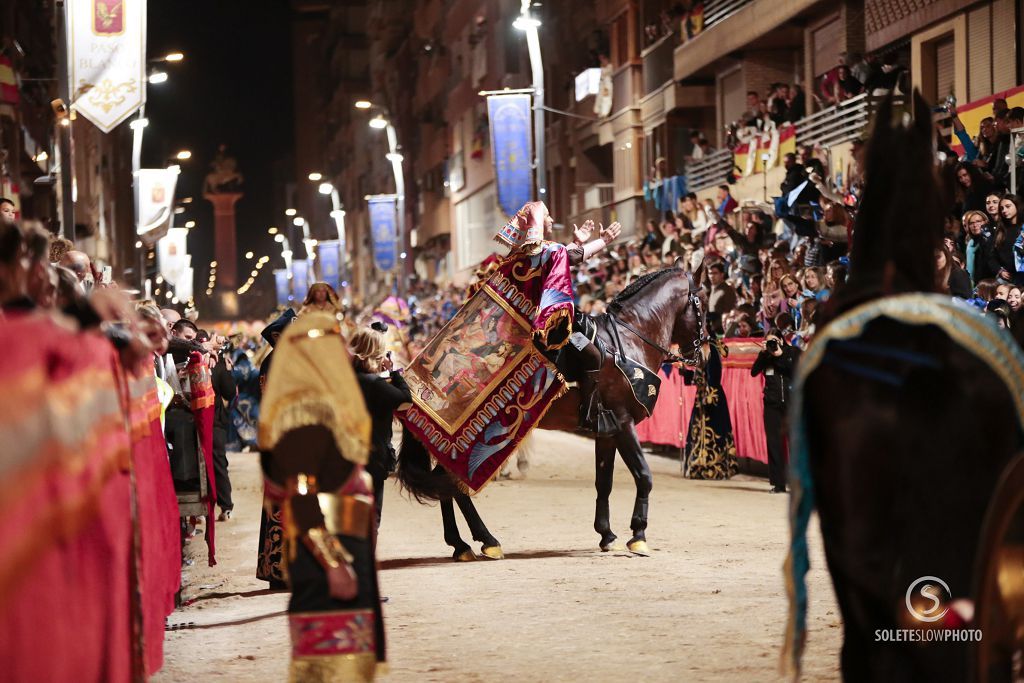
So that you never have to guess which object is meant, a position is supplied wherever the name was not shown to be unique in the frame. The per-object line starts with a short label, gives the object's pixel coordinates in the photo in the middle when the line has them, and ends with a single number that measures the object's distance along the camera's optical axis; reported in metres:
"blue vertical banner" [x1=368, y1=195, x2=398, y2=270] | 52.34
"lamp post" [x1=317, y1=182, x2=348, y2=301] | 72.44
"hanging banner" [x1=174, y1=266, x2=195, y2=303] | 68.57
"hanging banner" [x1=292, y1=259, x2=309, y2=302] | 101.06
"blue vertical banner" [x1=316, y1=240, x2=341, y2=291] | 76.56
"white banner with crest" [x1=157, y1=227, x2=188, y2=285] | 61.53
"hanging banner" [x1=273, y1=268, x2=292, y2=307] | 130.88
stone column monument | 141.12
